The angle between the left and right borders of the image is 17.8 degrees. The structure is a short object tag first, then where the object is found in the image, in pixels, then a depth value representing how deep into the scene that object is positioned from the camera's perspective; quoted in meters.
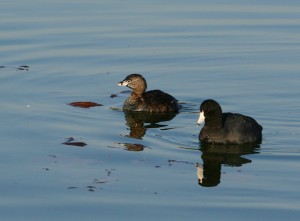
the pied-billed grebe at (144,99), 18.02
